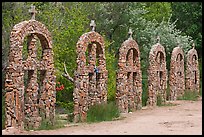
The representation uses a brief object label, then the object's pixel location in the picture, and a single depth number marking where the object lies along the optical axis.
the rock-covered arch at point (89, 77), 15.73
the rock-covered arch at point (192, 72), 28.19
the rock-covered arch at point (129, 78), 19.09
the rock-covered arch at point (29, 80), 12.88
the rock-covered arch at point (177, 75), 25.59
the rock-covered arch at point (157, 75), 22.27
